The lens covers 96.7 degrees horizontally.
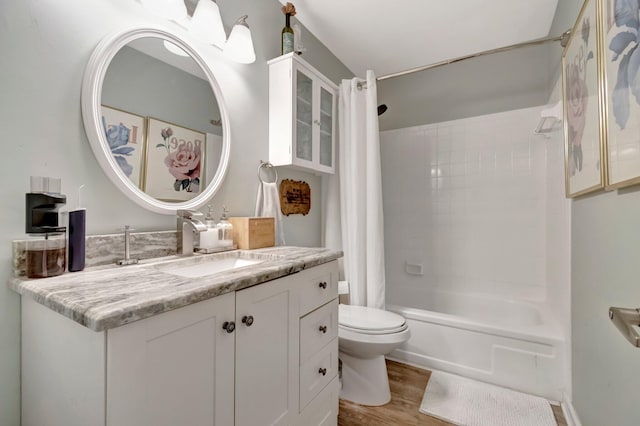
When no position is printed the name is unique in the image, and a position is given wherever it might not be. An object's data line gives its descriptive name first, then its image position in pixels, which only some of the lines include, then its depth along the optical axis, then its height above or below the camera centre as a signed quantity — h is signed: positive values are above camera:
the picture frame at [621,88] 0.79 +0.39
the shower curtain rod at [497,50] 1.60 +1.06
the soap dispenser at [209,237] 1.30 -0.09
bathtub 1.66 -0.85
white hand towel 1.70 +0.07
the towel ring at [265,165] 1.72 +0.31
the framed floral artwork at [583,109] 1.09 +0.48
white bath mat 1.50 -1.07
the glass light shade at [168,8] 1.13 +0.85
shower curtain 2.05 +0.17
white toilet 1.58 -0.77
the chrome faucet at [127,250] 1.01 -0.12
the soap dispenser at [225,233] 1.36 -0.08
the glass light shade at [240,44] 1.44 +0.89
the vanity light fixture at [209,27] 1.17 +0.86
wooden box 1.42 -0.08
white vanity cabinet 0.59 -0.38
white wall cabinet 1.73 +0.66
